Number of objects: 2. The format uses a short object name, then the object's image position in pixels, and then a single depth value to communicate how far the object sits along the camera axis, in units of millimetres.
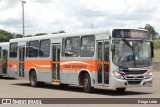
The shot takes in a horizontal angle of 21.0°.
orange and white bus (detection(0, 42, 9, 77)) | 33631
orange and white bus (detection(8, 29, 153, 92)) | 18547
